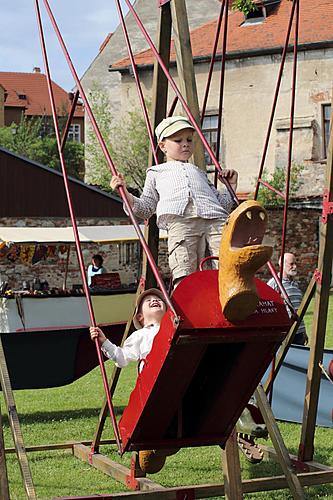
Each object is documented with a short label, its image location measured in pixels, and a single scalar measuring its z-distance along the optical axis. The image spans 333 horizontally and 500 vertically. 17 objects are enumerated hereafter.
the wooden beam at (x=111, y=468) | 6.14
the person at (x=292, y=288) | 10.49
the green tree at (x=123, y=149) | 31.86
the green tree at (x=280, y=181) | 28.78
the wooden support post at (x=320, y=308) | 6.18
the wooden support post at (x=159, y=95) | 6.06
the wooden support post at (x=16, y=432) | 4.62
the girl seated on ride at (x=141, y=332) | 5.31
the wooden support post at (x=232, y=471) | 5.16
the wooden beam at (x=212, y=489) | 5.55
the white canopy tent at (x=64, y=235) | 15.97
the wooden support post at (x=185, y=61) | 5.92
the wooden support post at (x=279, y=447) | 5.53
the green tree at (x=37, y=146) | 57.72
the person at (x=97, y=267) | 19.02
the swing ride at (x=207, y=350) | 4.03
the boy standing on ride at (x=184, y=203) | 5.38
